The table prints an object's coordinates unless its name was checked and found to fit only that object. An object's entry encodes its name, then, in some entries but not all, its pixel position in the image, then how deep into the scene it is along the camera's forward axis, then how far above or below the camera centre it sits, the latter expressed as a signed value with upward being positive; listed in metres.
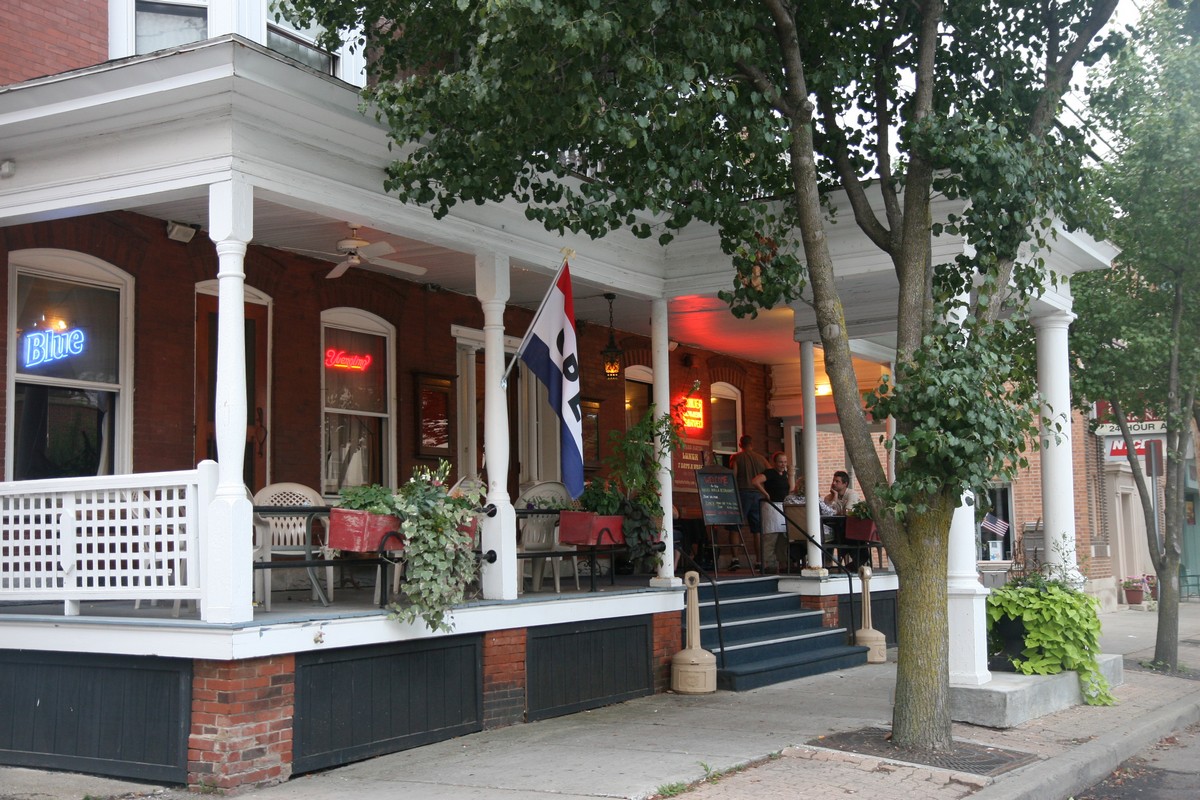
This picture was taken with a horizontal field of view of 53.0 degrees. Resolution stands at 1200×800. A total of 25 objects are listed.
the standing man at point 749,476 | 15.09 +0.29
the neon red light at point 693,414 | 16.45 +1.18
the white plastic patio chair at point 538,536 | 10.24 -0.30
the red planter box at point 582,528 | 10.12 -0.23
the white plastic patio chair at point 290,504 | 9.02 +0.01
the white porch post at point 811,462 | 12.98 +0.39
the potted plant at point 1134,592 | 24.62 -2.02
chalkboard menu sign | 13.45 +0.02
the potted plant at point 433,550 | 7.92 -0.32
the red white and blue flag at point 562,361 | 9.45 +1.10
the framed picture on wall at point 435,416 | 11.99 +0.88
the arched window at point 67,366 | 8.84 +1.07
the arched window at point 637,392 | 15.59 +1.42
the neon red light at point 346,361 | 11.14 +1.34
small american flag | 21.52 -0.57
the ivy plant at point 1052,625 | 9.96 -1.09
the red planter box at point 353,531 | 7.82 -0.17
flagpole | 9.36 +1.39
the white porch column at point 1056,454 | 11.39 +0.40
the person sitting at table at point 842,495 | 14.79 +0.03
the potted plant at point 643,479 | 10.88 +0.19
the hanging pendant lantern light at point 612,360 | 13.51 +1.61
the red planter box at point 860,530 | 13.91 -0.38
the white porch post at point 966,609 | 9.27 -0.88
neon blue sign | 8.88 +1.21
